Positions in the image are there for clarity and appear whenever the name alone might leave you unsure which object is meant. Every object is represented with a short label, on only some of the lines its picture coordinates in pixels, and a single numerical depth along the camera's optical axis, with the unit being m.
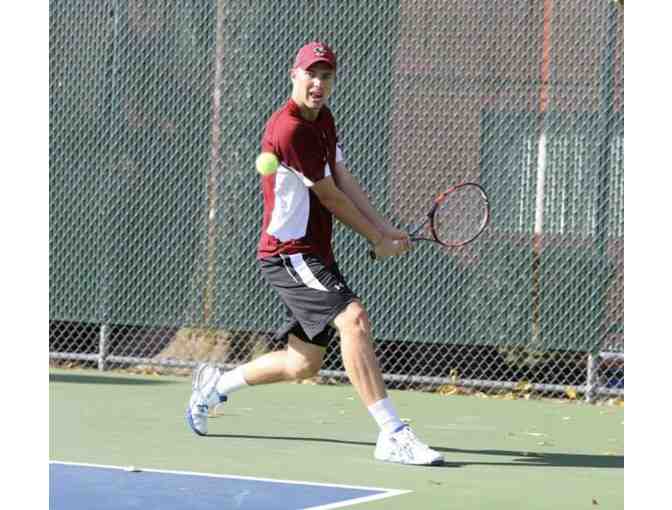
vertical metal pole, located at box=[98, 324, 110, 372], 21.87
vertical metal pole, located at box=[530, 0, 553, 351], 19.50
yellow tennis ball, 13.88
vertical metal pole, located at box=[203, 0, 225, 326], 21.11
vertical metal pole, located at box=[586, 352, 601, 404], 19.44
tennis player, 13.80
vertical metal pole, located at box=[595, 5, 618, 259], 19.22
